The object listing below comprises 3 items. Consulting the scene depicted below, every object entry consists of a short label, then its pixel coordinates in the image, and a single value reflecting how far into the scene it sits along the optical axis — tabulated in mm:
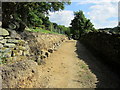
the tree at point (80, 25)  37638
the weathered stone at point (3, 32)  4471
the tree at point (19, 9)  5383
